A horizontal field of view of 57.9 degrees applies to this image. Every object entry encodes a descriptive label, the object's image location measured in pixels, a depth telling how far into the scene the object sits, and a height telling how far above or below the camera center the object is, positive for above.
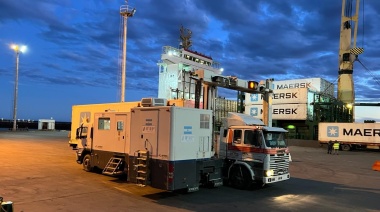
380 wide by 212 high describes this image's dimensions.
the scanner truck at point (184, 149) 10.78 -0.83
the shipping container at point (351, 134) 42.50 -0.60
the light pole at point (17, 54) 53.16 +10.54
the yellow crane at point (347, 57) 56.47 +11.98
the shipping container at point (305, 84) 60.44 +7.96
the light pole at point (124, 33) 31.16 +8.59
